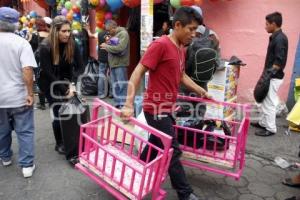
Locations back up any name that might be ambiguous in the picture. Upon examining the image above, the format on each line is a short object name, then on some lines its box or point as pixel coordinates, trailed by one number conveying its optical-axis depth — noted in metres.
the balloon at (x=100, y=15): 6.62
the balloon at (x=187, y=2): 4.83
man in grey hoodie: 5.71
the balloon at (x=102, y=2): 6.25
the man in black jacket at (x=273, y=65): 4.35
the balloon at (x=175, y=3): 4.91
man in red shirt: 2.45
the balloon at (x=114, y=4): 6.07
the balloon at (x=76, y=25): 7.87
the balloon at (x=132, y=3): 5.56
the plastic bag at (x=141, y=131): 3.62
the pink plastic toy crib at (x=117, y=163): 2.36
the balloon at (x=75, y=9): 7.77
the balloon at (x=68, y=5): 7.87
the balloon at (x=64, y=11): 7.88
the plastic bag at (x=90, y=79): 7.05
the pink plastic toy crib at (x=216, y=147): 2.89
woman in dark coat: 3.39
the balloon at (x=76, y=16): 7.86
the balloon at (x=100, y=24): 6.77
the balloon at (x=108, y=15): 6.54
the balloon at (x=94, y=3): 6.27
